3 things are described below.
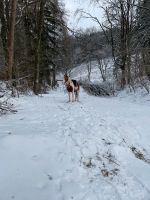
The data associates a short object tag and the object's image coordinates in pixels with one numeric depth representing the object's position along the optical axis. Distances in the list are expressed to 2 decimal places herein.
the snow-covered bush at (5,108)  4.57
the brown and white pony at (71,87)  7.18
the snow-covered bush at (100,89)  13.79
